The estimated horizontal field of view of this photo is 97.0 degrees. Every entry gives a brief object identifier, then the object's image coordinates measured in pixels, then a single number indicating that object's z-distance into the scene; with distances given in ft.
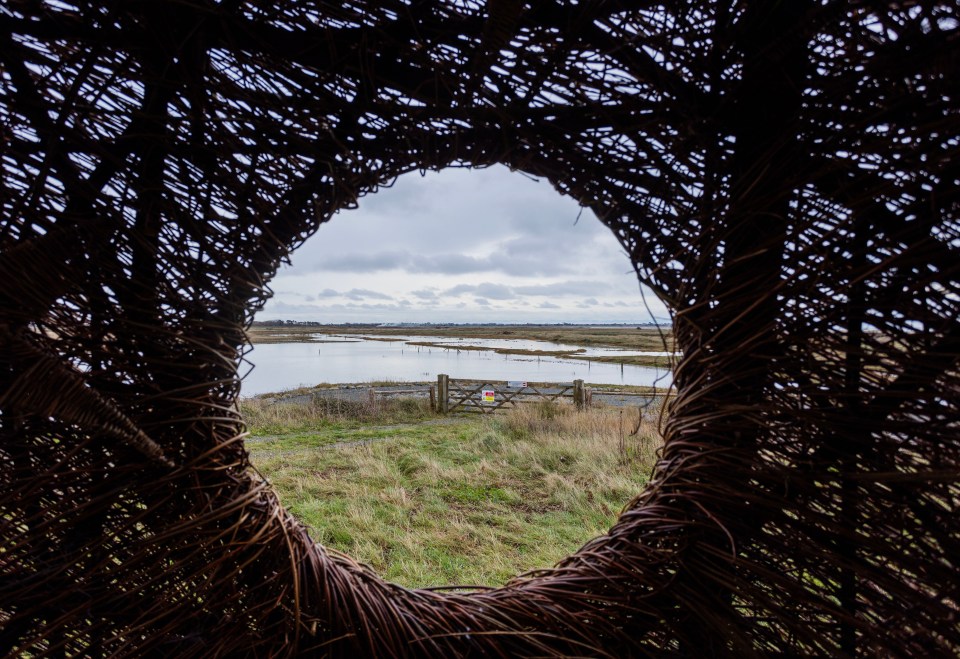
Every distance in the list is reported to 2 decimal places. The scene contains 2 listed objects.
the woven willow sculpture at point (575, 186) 2.22
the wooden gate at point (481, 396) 36.47
